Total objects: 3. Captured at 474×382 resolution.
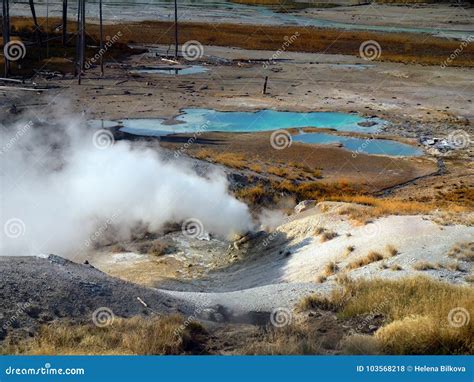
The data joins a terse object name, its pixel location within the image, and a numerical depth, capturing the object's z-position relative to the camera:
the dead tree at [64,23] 49.18
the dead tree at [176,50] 53.26
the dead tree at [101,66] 42.59
